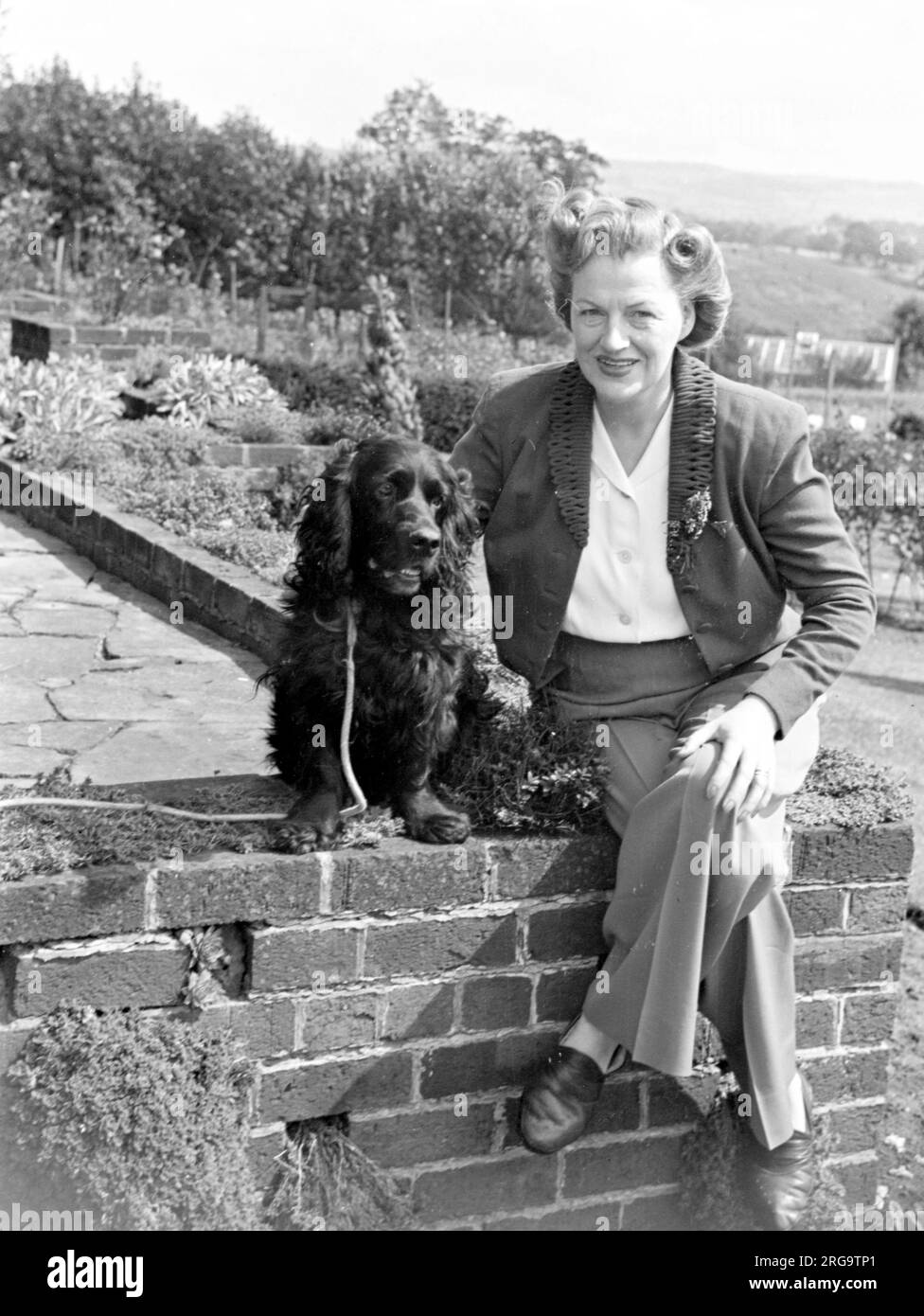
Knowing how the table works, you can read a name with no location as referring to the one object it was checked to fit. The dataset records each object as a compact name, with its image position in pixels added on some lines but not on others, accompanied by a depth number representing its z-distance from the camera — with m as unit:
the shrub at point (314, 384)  10.54
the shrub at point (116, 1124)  2.74
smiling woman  2.96
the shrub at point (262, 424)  8.85
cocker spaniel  2.88
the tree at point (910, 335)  31.95
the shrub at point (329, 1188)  3.01
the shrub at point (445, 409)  10.56
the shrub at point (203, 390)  9.67
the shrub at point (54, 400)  9.08
